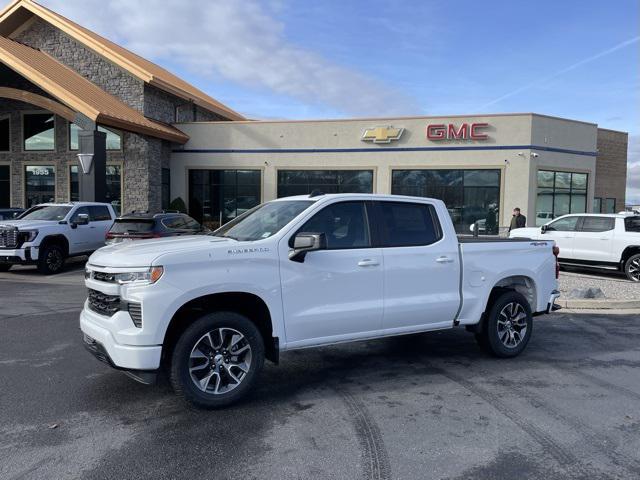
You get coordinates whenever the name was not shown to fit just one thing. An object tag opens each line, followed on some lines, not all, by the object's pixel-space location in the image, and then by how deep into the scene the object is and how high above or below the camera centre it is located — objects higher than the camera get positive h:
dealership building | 23.62 +2.55
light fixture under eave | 20.12 +1.52
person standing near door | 17.92 -0.36
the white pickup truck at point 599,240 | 13.39 -0.72
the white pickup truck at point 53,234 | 13.14 -0.82
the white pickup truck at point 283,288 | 4.42 -0.75
